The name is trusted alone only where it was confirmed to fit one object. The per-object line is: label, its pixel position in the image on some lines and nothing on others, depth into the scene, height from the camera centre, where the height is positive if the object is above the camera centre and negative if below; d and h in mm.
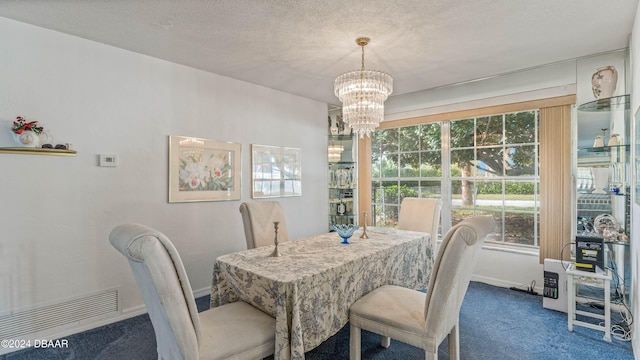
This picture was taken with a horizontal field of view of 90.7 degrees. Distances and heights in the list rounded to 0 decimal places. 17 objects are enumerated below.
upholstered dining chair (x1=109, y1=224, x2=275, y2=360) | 1334 -608
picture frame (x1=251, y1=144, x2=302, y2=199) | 3863 +131
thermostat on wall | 2723 +189
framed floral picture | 3170 +127
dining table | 1651 -610
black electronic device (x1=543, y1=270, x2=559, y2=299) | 2994 -988
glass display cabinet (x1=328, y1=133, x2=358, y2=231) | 4891 +41
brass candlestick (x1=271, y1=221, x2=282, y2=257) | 2180 -491
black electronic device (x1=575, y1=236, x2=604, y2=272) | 2594 -593
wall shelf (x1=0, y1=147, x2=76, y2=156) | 2291 +227
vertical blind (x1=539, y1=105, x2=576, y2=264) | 3322 +8
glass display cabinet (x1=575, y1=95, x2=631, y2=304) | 2662 +25
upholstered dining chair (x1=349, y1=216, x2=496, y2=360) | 1642 -761
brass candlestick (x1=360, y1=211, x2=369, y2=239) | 2828 -482
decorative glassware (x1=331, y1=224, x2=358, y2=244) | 2611 -417
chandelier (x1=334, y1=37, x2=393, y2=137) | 2582 +725
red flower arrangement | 2278 +403
